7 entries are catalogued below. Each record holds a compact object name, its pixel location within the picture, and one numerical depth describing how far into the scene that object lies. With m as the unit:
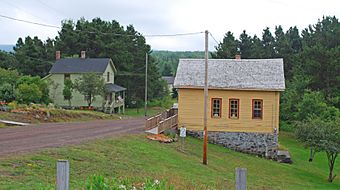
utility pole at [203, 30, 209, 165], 22.18
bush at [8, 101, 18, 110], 33.39
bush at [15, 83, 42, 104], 45.31
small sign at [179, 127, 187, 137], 24.47
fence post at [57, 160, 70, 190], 6.52
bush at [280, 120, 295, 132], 50.49
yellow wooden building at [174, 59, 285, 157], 31.80
